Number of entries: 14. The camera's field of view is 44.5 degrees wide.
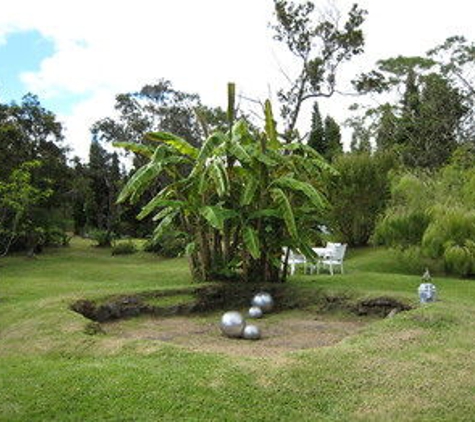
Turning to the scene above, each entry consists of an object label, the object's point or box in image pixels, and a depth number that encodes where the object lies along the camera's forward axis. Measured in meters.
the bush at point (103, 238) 28.59
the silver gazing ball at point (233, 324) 7.70
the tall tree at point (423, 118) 34.56
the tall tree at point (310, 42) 24.09
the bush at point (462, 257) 14.68
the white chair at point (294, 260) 14.64
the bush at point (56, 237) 24.77
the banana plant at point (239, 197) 10.26
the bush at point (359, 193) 20.91
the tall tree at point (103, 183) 31.71
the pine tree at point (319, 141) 31.56
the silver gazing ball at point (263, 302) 9.63
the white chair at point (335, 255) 14.68
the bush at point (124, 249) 24.95
